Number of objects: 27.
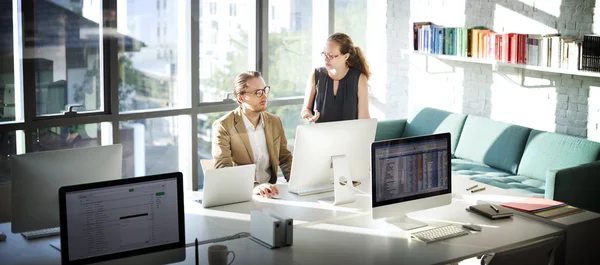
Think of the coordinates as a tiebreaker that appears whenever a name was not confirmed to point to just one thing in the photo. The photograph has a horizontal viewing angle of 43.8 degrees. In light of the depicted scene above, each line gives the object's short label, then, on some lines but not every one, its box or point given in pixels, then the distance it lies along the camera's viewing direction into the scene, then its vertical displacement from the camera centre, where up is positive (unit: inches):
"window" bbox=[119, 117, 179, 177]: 252.7 -25.8
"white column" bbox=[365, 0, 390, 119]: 299.3 +8.4
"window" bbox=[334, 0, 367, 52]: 295.0 +20.9
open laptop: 151.2 -23.4
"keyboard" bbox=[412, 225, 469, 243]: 138.0 -30.3
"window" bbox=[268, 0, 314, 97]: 279.7 +8.7
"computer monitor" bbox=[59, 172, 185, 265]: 112.1 -23.2
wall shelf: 214.8 +2.5
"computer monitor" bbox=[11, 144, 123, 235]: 129.7 -18.9
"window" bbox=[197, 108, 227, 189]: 268.4 -23.0
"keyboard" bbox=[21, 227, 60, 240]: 136.8 -30.1
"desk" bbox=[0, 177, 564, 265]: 128.6 -30.8
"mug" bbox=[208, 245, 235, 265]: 121.3 -29.9
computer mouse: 144.5 -30.0
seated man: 171.5 -14.6
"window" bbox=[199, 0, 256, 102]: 264.5 +6.9
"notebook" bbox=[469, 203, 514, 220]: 151.6 -28.5
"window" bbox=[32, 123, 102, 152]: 233.9 -21.2
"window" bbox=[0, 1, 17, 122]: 222.7 +0.9
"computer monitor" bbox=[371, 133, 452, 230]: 140.0 -20.2
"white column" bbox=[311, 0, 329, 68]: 289.0 +16.9
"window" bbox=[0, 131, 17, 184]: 227.3 -24.6
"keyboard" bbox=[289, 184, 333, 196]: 166.1 -26.4
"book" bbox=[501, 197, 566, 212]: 156.3 -28.1
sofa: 206.1 -25.3
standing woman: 220.3 -4.0
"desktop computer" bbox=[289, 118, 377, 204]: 156.4 -17.3
